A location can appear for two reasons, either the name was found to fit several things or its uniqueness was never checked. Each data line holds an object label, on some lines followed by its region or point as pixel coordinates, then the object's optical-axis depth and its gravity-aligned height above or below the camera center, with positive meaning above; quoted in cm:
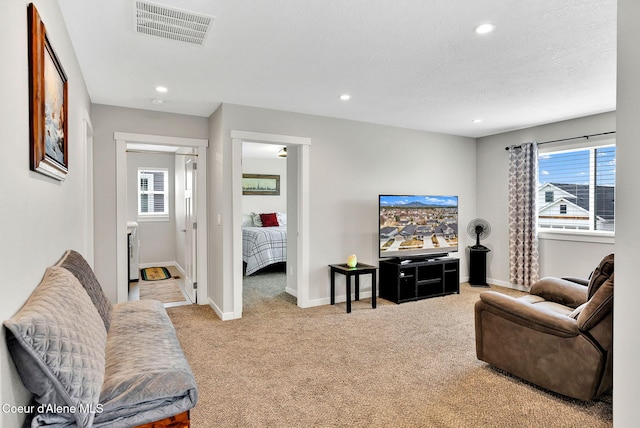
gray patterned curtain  521 -4
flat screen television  491 -21
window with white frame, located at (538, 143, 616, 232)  459 +31
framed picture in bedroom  854 +63
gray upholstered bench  115 -63
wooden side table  432 -76
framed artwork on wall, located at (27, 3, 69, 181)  144 +49
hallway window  759 +38
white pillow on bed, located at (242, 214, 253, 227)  841 -25
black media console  484 -94
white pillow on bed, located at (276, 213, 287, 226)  821 -19
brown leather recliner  221 -86
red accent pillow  801 -21
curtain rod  451 +99
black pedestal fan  566 -73
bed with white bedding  648 -70
